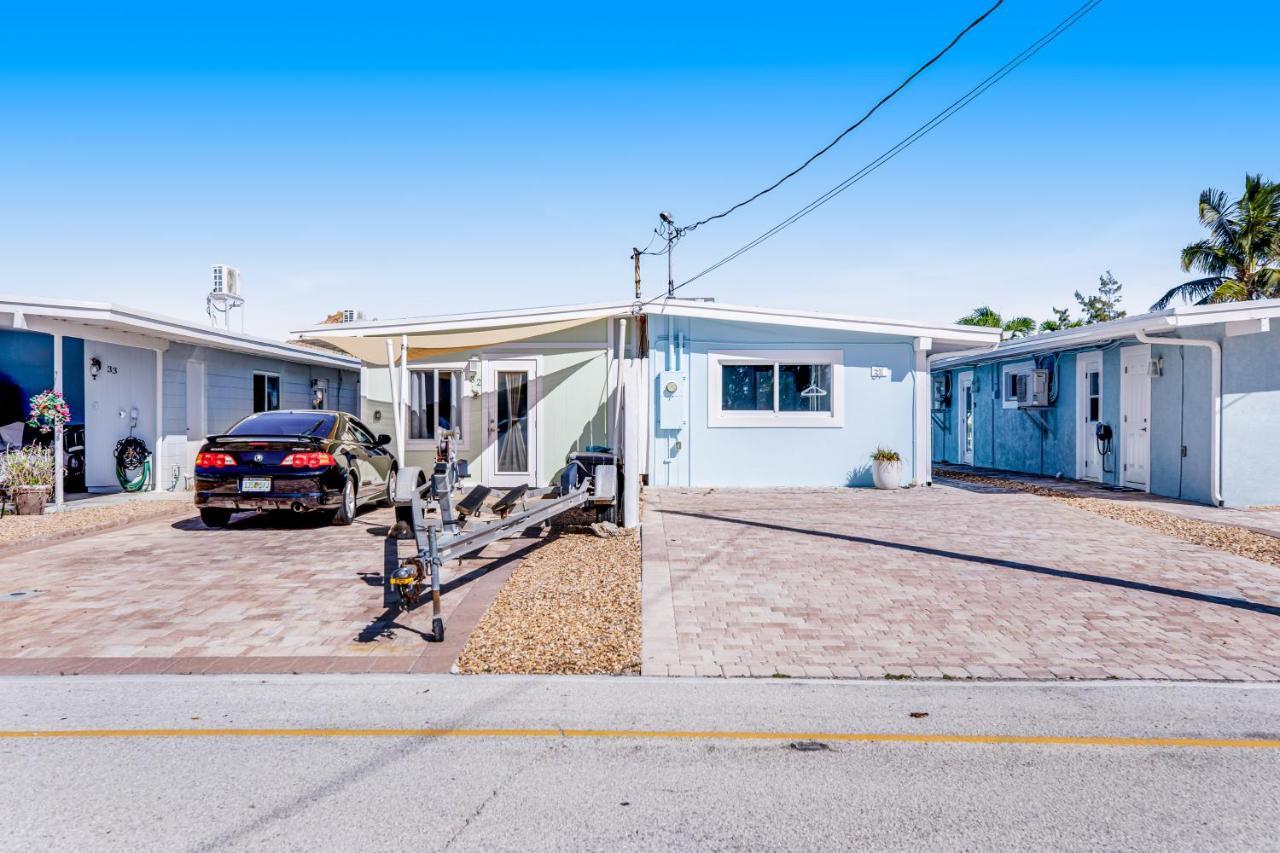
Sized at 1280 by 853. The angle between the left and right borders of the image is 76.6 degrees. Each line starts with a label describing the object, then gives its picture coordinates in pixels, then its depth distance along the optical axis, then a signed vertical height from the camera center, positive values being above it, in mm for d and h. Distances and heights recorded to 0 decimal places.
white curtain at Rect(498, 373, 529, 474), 13680 -325
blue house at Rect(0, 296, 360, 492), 13219 +615
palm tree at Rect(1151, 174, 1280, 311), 28719 +6178
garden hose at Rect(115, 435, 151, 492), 13273 -725
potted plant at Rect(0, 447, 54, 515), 11109 -818
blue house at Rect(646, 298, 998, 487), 13891 +338
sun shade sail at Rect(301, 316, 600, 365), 11219 +1097
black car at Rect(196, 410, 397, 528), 9438 -628
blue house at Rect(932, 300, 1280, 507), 11945 +179
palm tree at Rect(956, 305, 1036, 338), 40406 +4705
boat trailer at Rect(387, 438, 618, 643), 5488 -903
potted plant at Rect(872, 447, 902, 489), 13898 -945
